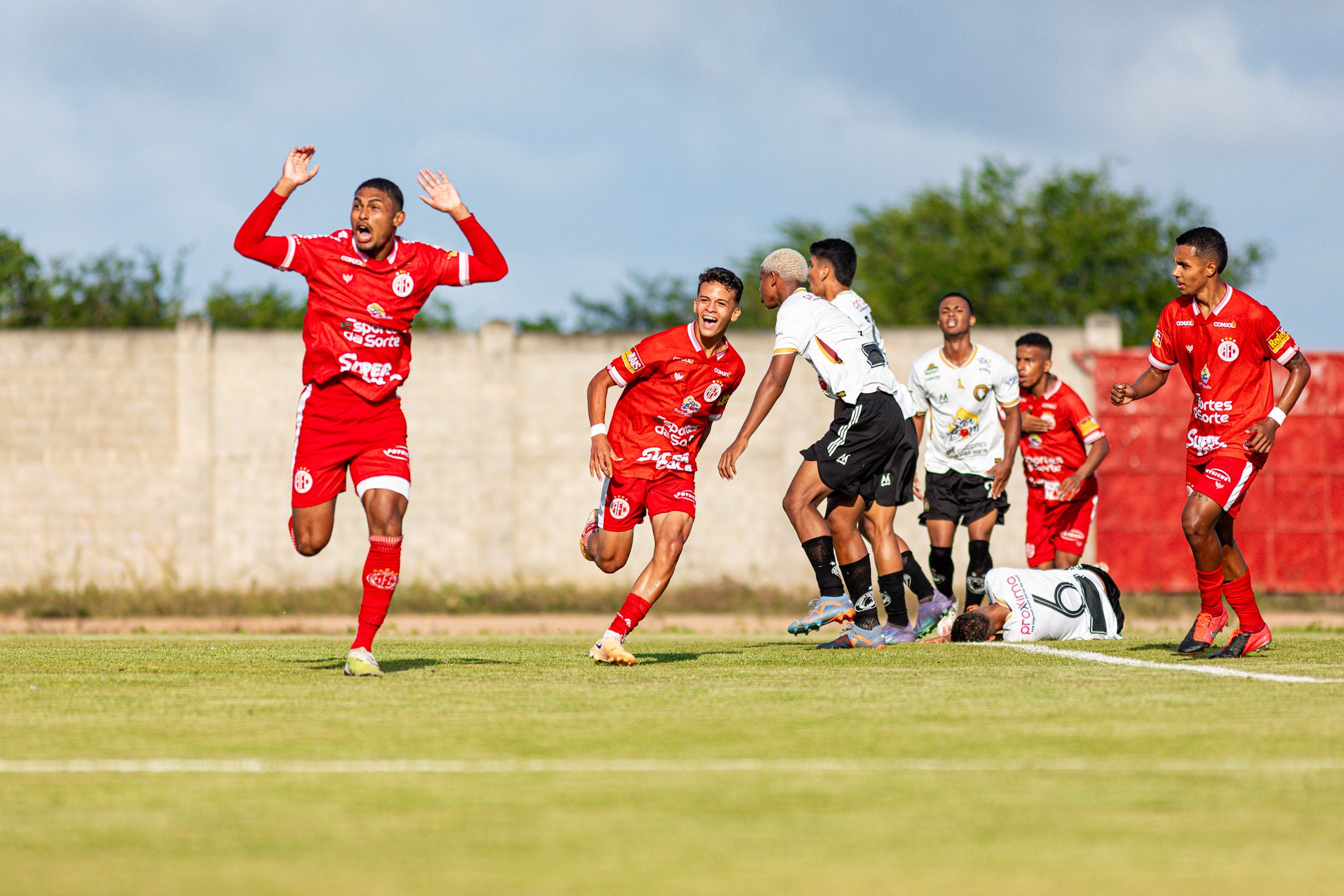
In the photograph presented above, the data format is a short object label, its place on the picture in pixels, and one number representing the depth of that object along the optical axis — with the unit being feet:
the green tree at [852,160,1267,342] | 270.67
